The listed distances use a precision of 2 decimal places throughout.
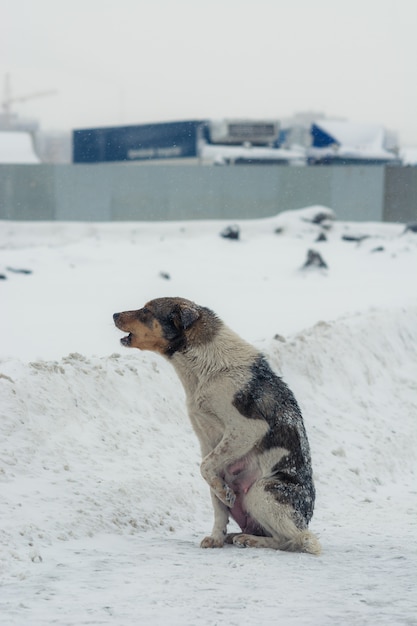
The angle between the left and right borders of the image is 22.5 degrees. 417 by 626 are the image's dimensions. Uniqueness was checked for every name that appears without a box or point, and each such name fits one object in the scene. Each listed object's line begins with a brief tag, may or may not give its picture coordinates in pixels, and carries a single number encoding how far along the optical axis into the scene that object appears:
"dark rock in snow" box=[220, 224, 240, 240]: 28.47
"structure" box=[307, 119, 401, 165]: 53.66
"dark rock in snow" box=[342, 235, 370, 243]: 30.20
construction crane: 142.24
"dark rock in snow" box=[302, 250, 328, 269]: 23.50
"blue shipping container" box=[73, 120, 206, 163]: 52.12
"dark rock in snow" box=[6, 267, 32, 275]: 20.45
